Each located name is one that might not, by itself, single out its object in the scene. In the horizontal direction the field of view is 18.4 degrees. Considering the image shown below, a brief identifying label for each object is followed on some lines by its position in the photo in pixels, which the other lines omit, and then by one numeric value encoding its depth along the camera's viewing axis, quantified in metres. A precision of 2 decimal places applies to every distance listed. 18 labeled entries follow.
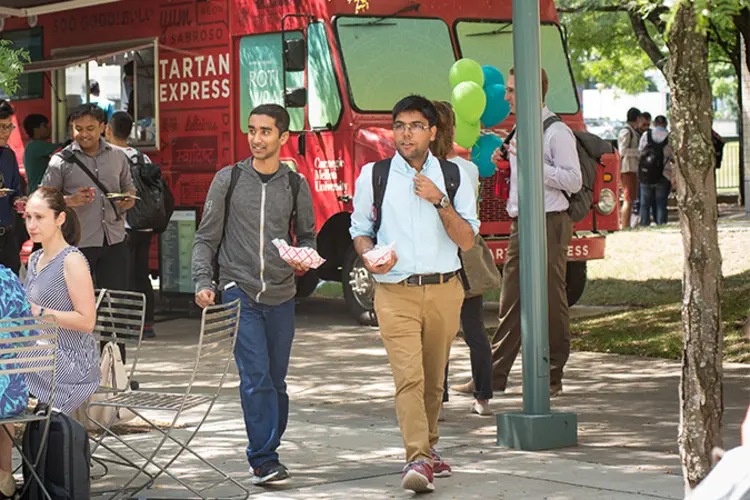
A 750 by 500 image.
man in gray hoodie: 10.85
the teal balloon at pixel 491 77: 16.82
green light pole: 12.21
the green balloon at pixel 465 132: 15.37
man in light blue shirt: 10.50
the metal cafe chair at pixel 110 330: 11.14
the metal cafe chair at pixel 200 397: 10.06
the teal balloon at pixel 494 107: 16.32
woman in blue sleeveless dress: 9.94
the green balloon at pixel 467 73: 16.15
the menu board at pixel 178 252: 21.89
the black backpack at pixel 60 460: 9.35
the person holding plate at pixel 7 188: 15.98
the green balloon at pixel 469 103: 15.25
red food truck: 20.39
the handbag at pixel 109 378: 11.70
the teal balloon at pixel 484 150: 16.88
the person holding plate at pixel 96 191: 15.31
